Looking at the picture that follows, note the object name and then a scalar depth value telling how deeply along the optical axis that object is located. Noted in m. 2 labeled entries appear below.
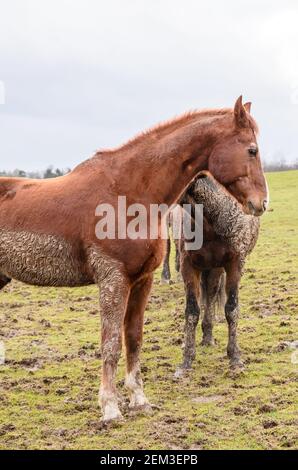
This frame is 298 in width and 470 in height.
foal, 7.10
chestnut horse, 5.35
